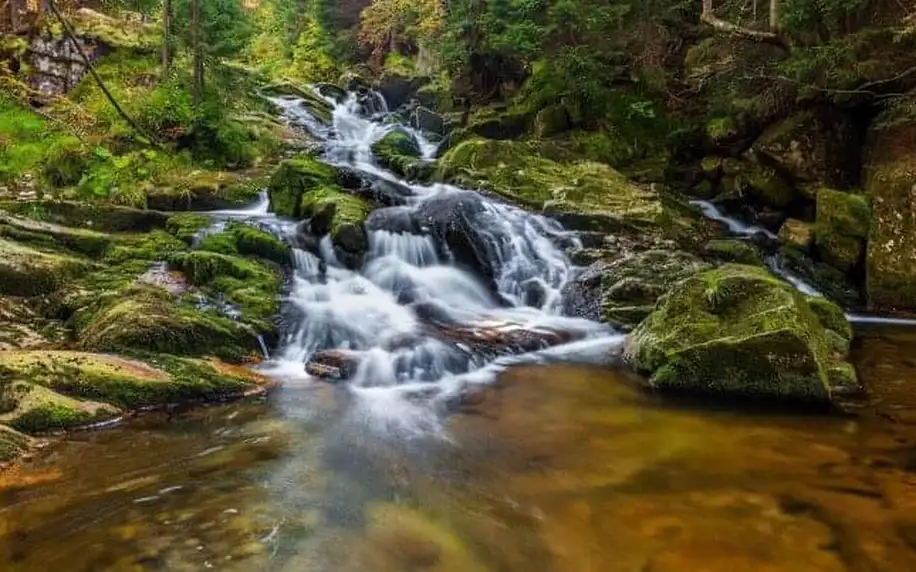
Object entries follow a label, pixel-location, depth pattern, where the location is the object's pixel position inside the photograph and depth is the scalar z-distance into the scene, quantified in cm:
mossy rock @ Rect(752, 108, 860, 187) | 1266
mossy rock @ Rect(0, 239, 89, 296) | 815
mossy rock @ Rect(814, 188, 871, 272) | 1113
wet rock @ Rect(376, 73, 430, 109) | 2786
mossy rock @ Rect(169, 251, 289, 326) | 868
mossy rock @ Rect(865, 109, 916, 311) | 1043
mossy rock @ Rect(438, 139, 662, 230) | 1266
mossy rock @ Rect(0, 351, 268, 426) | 573
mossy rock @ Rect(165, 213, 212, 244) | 1080
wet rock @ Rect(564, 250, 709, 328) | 975
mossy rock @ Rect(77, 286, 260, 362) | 712
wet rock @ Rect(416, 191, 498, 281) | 1145
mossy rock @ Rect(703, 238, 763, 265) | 1134
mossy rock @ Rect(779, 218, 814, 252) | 1176
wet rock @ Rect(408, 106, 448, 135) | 2238
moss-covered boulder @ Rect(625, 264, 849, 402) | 668
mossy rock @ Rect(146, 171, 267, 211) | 1316
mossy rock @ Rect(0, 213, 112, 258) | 921
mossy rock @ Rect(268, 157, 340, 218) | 1299
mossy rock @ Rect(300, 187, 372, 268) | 1108
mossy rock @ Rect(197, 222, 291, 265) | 1046
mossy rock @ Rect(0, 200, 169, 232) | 1044
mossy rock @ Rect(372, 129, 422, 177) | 1628
